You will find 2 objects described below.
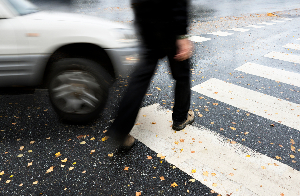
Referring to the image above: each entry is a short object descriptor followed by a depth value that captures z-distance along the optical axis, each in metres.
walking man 2.54
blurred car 3.21
